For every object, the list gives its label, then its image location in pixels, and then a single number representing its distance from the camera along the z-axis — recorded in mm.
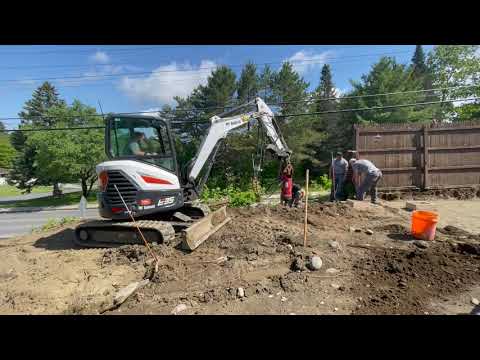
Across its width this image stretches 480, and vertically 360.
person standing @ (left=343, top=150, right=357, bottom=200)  7939
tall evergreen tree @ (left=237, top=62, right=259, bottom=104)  25000
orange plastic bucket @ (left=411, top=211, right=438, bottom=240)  4285
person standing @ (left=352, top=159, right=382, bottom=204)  7012
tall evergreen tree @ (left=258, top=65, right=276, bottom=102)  24781
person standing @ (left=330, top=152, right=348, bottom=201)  7816
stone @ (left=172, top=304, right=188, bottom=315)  2571
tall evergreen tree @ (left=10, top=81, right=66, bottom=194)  27428
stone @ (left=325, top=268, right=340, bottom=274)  3199
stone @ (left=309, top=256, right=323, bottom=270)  3254
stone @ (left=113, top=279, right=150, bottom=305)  2757
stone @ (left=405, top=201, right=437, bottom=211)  6695
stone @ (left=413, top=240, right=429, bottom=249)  3968
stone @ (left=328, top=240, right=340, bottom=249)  3926
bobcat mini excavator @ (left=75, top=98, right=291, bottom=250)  4324
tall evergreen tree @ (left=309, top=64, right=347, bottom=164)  23828
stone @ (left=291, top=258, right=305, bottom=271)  3250
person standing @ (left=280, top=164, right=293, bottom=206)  6965
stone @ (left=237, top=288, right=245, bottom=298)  2758
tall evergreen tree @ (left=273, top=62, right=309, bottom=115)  23594
